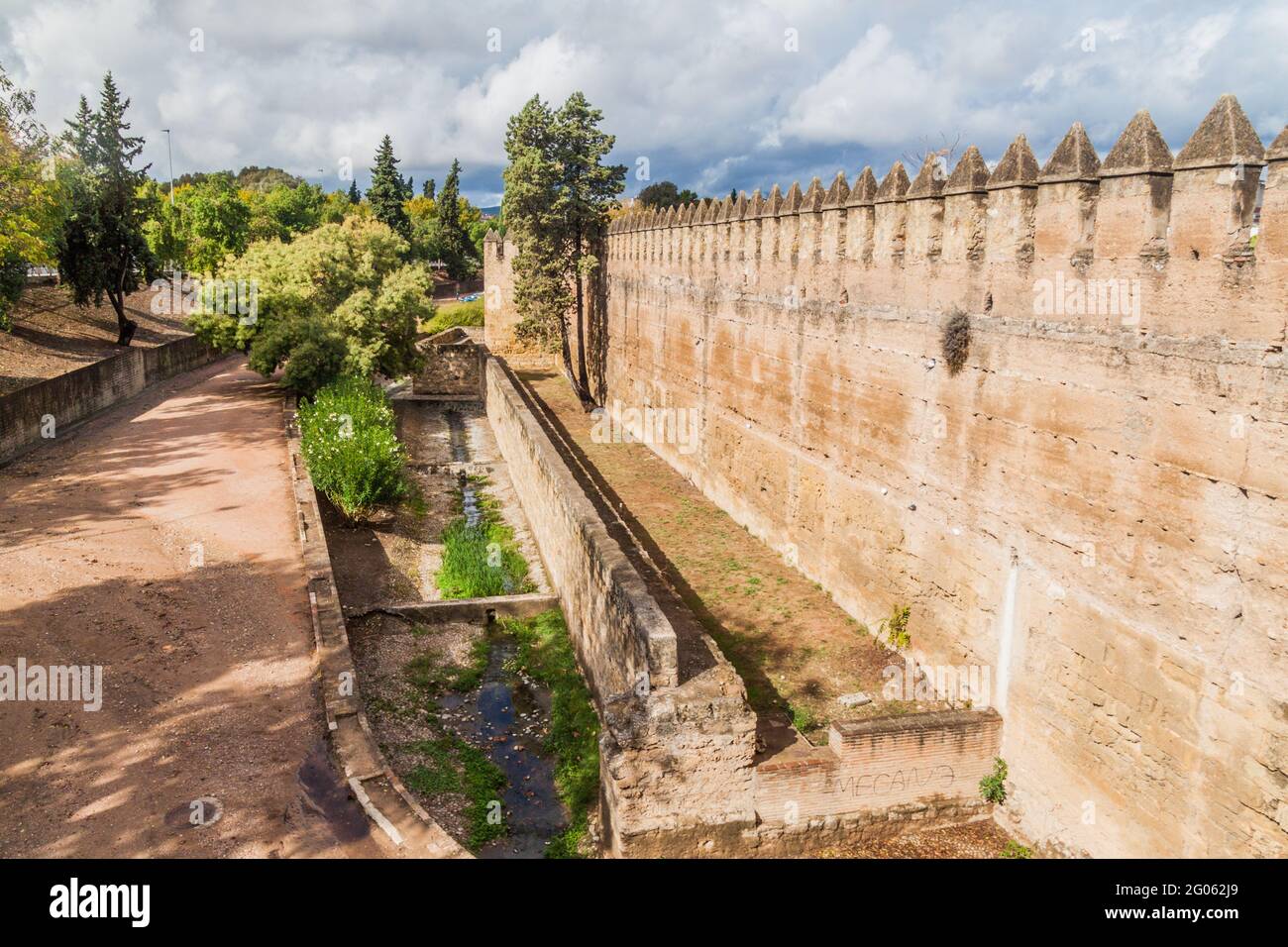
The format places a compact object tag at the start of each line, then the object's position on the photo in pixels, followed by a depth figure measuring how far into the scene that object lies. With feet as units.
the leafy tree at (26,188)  57.06
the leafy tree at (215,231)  129.18
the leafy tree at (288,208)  184.75
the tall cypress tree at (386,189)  177.27
